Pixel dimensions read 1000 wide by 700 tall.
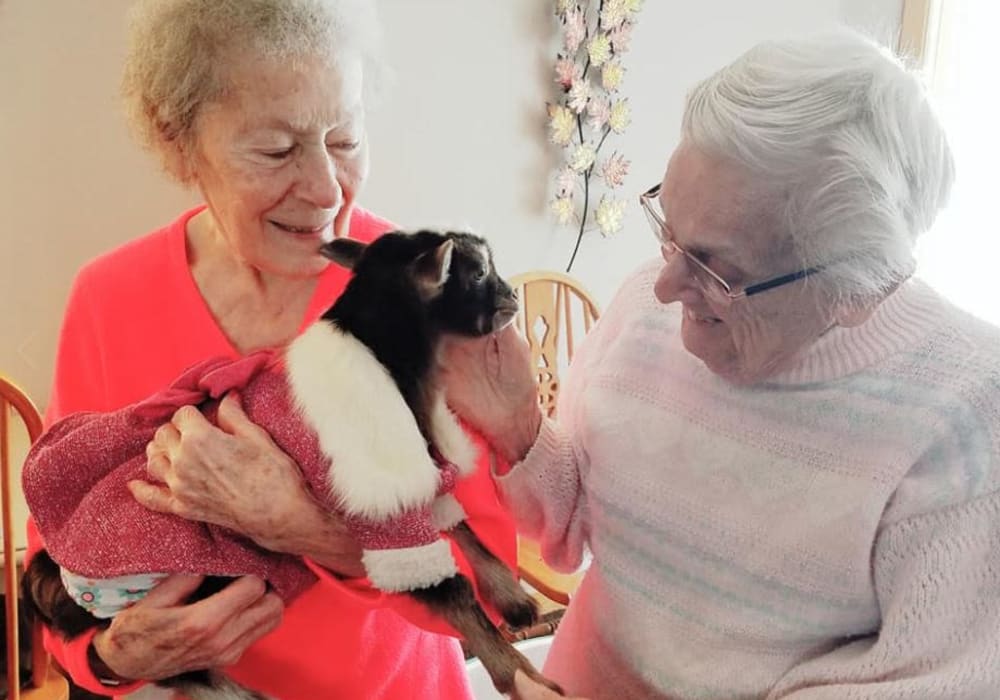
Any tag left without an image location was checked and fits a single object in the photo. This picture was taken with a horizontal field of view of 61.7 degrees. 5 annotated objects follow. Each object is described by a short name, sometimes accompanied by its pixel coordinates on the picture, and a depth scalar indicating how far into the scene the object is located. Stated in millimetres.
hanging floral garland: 2631
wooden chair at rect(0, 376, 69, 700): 1464
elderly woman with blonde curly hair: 879
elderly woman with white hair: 839
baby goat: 836
